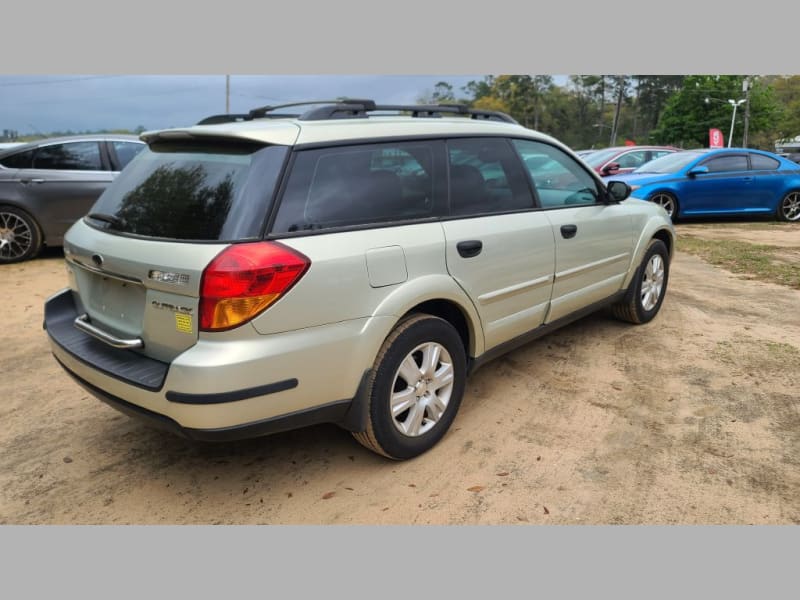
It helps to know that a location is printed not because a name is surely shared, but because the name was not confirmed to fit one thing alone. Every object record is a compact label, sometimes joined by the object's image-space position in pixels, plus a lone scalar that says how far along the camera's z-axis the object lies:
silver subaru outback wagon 2.48
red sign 27.80
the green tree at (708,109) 58.19
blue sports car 10.99
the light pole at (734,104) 52.43
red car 13.58
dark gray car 7.62
